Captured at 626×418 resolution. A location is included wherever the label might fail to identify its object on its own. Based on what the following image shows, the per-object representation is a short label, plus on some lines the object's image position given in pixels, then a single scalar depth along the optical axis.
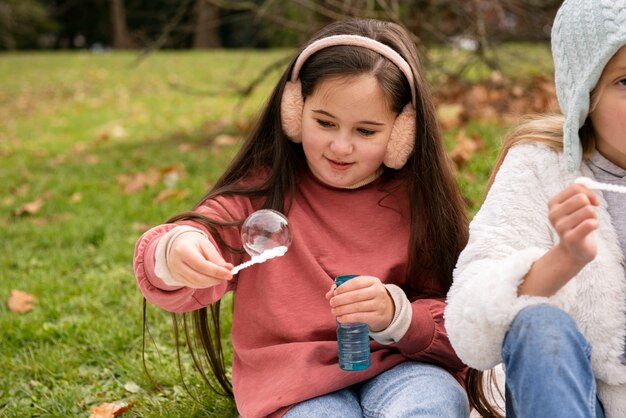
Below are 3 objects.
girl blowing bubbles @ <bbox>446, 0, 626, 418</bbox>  1.57
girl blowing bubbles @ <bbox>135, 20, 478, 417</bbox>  2.03
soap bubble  1.96
